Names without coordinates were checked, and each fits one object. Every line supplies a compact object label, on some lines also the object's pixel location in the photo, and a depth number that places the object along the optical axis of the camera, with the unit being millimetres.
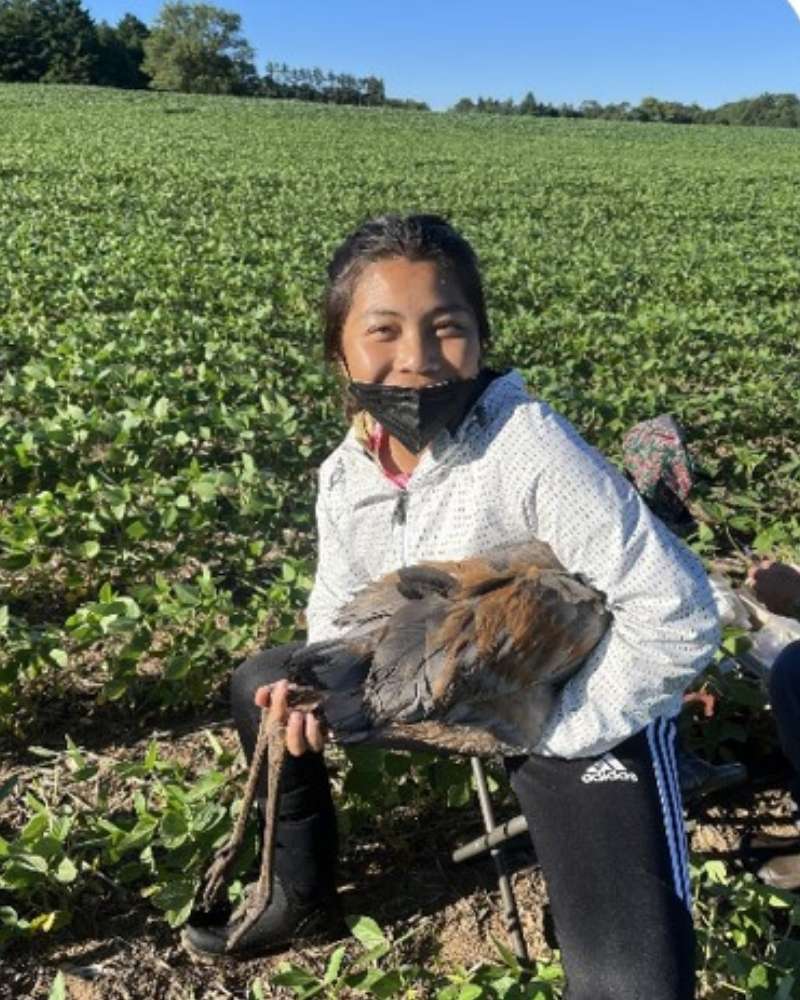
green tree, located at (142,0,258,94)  78688
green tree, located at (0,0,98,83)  71500
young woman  1732
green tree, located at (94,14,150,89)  78062
